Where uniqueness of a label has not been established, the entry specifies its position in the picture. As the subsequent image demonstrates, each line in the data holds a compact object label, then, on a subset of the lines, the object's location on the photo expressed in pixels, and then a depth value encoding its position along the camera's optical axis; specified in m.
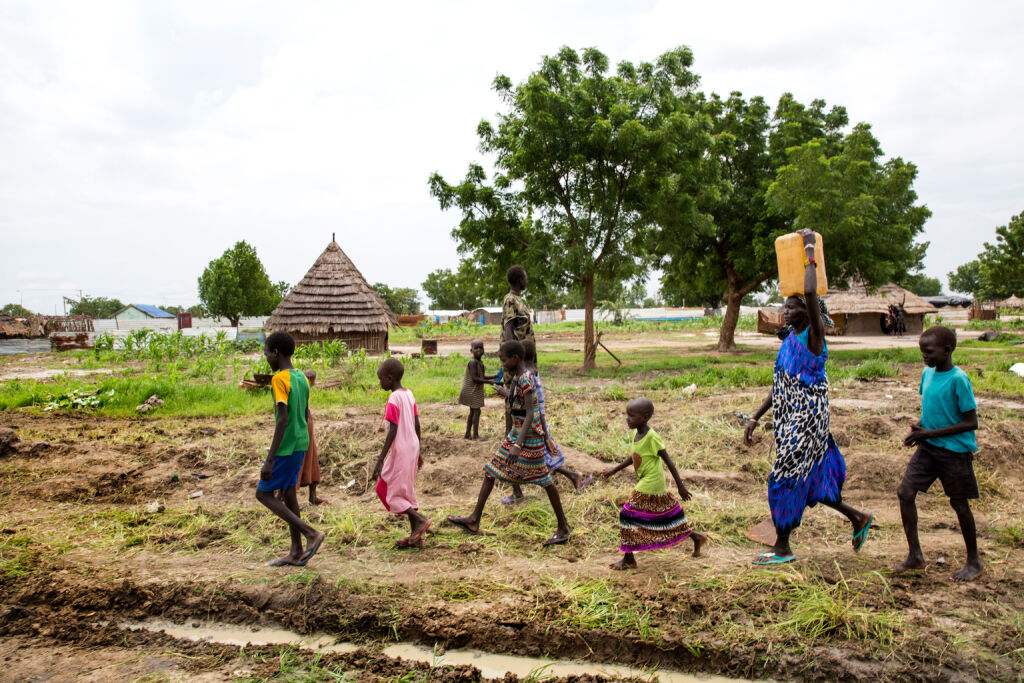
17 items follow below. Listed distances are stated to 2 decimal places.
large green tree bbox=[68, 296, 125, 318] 72.02
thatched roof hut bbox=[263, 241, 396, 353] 18.45
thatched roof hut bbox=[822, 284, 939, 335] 29.44
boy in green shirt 3.79
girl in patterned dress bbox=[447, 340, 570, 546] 4.23
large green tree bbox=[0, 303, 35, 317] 53.99
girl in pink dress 4.09
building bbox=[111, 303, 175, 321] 54.77
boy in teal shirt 3.40
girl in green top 3.67
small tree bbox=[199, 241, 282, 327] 41.16
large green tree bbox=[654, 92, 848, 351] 17.22
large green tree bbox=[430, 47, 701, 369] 13.62
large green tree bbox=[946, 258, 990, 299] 72.75
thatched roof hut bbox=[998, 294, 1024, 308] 50.00
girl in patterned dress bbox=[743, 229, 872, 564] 3.57
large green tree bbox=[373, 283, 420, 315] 69.19
